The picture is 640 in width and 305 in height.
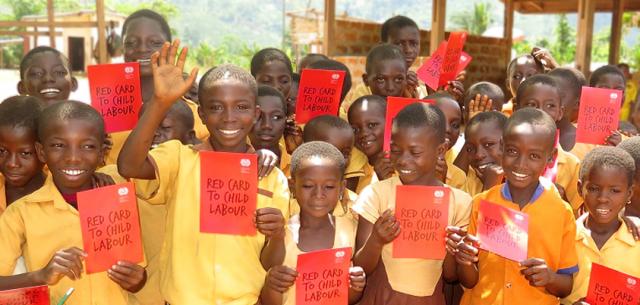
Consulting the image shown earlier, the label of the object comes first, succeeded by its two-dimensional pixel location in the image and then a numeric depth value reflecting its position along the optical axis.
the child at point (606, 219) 2.81
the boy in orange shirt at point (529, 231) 2.72
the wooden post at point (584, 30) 9.36
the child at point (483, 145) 3.55
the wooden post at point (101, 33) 6.30
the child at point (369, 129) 3.79
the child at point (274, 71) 4.48
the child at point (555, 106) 3.54
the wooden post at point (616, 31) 11.84
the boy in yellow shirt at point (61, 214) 2.60
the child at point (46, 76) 3.81
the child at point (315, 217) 2.75
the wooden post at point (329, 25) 8.61
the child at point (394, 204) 2.84
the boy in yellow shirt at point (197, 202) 2.69
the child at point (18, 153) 2.92
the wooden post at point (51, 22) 8.12
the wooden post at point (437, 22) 8.88
